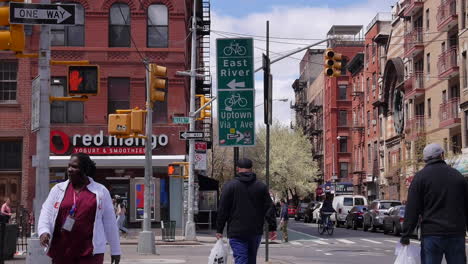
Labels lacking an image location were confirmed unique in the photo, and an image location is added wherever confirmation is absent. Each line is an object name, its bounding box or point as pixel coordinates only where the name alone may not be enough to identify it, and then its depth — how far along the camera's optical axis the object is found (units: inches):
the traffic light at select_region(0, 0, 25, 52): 450.6
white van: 2066.9
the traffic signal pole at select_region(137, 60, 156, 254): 880.9
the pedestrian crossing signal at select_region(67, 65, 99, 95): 502.6
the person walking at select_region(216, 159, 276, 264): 431.2
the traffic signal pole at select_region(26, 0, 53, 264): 456.1
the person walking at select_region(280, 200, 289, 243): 1272.1
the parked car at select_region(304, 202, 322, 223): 2425.8
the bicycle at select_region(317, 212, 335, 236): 1491.1
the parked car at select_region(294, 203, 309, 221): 2668.8
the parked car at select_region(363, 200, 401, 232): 1627.7
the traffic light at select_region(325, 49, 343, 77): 942.4
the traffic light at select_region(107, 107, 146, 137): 879.1
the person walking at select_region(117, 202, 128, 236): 1238.9
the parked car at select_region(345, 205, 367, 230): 1818.4
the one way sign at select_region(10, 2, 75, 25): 443.5
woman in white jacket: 291.1
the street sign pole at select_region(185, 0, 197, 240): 1195.3
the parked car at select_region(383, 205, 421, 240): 1413.6
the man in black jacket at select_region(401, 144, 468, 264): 345.7
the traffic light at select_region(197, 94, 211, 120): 1217.0
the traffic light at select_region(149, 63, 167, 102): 849.5
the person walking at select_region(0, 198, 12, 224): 1127.6
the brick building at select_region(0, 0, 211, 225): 1407.5
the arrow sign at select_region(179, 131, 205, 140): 1091.9
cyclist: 1454.2
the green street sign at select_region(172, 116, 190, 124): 1139.9
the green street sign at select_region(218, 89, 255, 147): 588.1
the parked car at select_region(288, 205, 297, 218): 3297.0
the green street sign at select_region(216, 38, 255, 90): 598.5
